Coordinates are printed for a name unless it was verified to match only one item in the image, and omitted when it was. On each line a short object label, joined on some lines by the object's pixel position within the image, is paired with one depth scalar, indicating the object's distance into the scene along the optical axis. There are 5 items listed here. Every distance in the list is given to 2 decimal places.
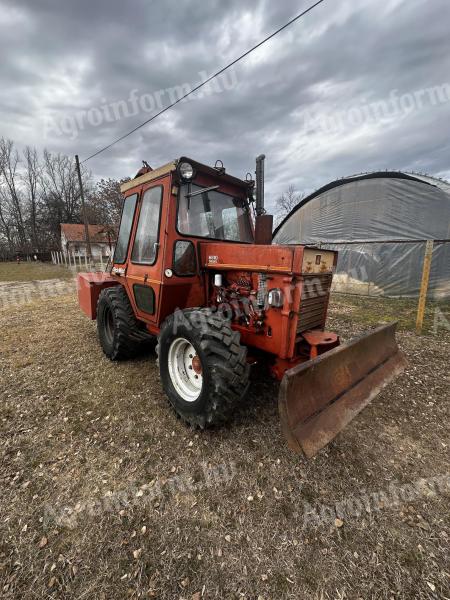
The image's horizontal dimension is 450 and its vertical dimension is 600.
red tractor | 2.36
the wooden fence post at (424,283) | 5.09
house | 35.11
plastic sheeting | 9.25
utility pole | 15.71
